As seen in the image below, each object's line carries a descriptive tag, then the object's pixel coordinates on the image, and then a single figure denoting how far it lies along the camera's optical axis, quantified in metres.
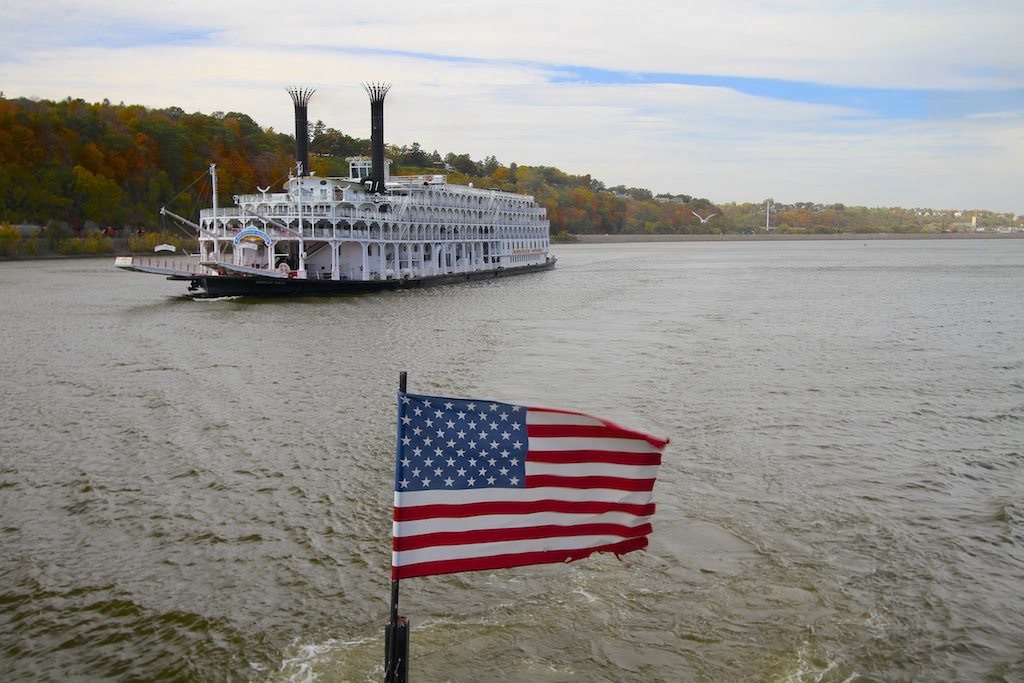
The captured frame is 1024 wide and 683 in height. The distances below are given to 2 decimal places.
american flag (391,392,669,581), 7.28
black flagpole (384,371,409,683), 7.83
